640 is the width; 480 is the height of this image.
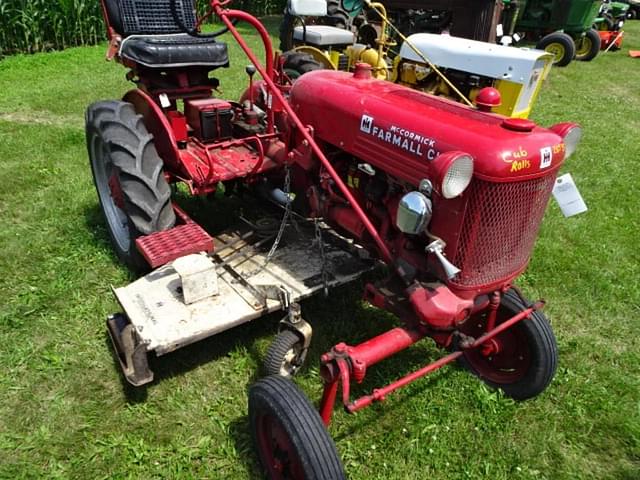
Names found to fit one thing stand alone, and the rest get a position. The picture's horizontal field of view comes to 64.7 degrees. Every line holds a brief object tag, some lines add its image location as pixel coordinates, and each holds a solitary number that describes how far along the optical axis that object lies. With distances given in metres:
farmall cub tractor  1.97
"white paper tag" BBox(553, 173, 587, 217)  2.26
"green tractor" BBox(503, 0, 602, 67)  11.40
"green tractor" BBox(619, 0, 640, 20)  21.96
